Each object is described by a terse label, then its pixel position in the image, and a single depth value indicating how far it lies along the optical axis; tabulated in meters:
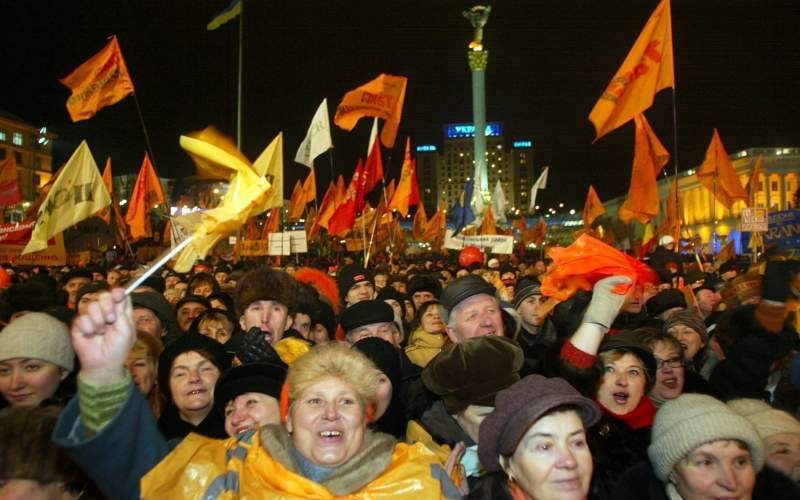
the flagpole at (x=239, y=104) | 11.21
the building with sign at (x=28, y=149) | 68.19
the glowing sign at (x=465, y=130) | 142.75
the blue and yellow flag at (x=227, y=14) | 12.67
